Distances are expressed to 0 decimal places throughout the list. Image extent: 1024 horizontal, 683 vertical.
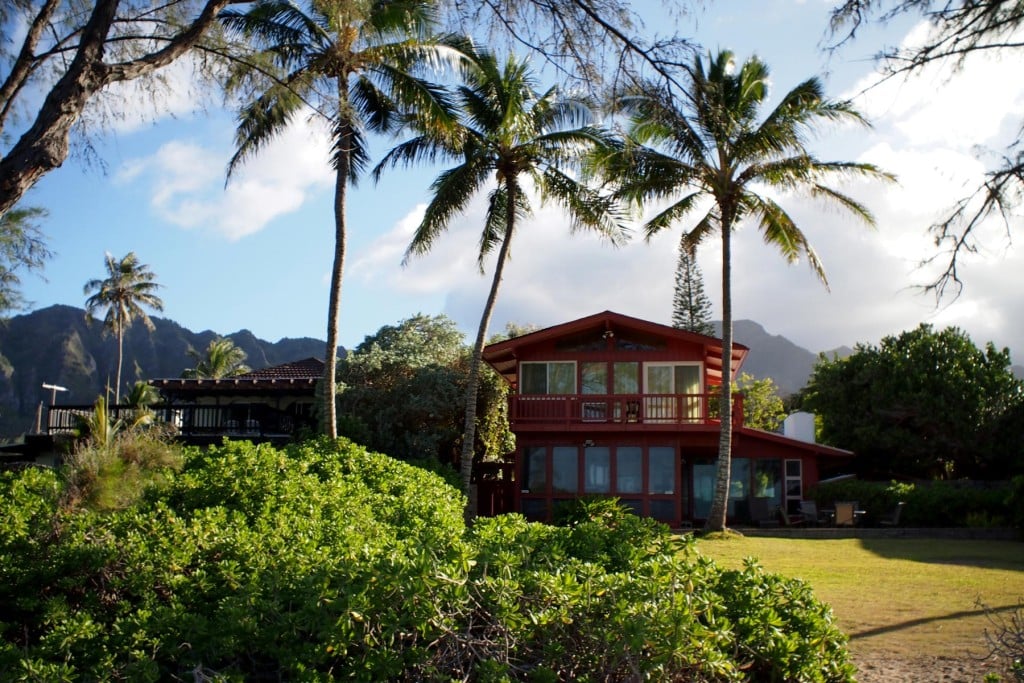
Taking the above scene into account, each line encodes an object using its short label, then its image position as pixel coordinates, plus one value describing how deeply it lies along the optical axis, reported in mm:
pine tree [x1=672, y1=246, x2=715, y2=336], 49969
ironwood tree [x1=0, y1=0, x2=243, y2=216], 6160
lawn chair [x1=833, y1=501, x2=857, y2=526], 22781
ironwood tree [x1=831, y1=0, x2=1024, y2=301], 7012
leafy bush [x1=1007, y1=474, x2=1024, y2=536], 19516
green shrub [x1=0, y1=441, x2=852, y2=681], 4125
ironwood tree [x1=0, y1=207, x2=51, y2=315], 17484
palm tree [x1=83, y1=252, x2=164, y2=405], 53656
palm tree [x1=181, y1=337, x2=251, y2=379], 59938
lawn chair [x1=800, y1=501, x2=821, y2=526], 24031
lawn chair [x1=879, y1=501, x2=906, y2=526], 22500
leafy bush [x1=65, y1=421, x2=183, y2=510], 6824
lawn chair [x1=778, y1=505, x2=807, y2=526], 23969
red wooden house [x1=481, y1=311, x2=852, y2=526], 24203
